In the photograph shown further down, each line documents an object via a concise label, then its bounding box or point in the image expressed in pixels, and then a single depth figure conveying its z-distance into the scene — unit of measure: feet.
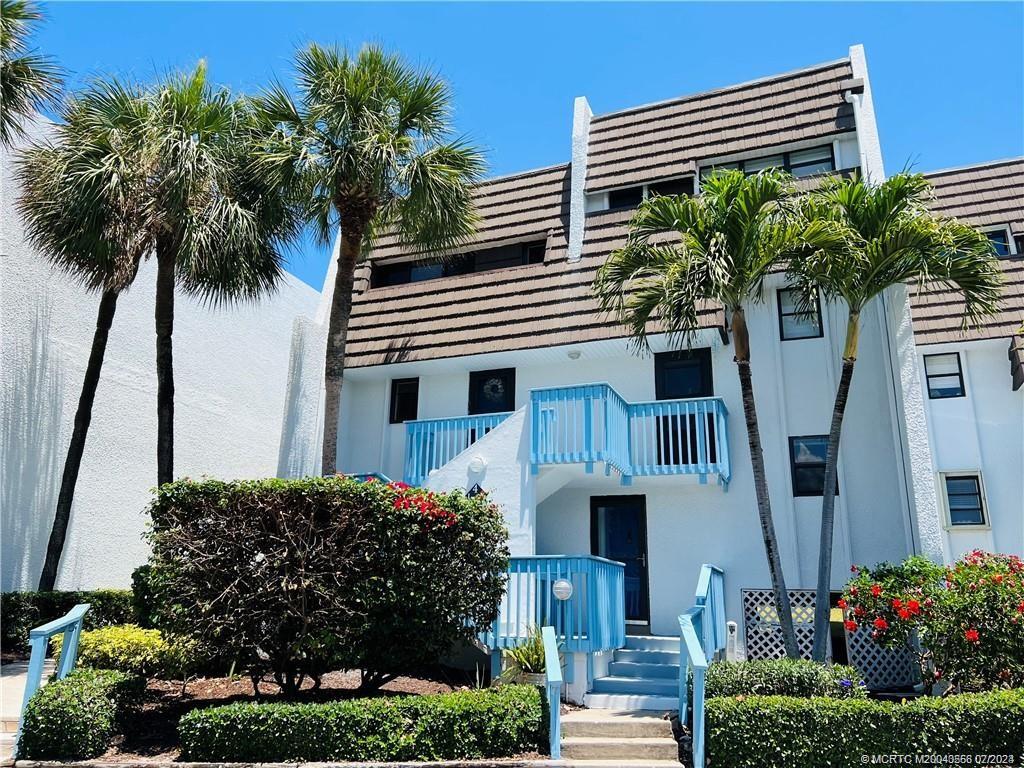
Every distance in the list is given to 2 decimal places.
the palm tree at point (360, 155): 40.57
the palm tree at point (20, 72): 40.47
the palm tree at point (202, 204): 40.78
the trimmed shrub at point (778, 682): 29.01
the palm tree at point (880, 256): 33.96
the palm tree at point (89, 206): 39.73
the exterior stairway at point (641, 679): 34.63
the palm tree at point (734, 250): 34.17
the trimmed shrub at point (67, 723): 25.86
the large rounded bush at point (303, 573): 28.50
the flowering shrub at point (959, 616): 30.07
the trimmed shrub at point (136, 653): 31.86
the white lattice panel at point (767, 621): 42.96
